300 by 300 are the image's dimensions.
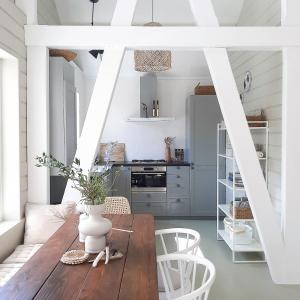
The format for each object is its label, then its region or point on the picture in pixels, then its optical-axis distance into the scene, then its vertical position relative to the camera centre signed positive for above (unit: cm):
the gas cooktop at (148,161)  605 -32
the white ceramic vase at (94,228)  184 -46
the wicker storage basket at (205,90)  580 +92
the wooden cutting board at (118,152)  636 -16
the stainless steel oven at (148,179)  589 -62
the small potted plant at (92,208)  184 -36
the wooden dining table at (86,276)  143 -62
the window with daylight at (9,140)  308 +2
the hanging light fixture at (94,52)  485 +133
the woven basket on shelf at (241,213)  401 -81
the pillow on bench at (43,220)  300 -69
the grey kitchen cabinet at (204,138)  575 +10
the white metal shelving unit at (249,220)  393 -87
